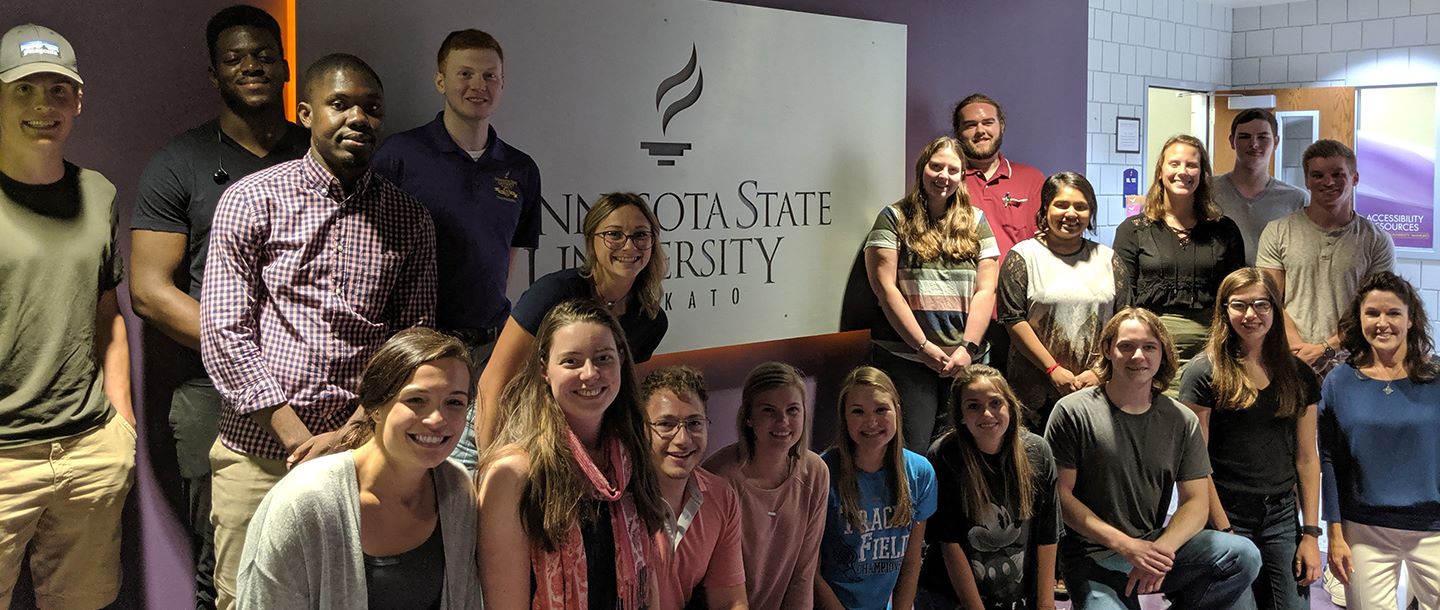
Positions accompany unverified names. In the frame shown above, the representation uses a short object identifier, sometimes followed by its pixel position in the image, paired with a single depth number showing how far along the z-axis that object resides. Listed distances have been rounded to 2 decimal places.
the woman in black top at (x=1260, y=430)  3.68
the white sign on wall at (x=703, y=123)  3.41
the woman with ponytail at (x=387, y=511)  2.06
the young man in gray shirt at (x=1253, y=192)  4.85
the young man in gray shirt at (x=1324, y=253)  4.50
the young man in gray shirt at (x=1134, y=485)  3.52
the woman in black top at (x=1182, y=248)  4.20
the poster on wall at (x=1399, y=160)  7.76
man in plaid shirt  2.50
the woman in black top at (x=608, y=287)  2.81
